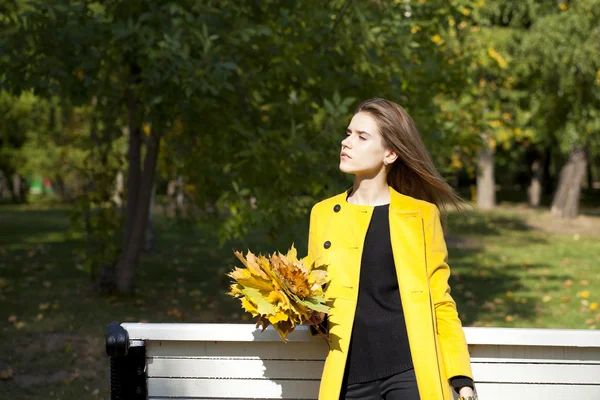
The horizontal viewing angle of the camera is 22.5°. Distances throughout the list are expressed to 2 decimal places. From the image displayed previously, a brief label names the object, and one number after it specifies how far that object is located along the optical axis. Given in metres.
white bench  5.67
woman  5.12
